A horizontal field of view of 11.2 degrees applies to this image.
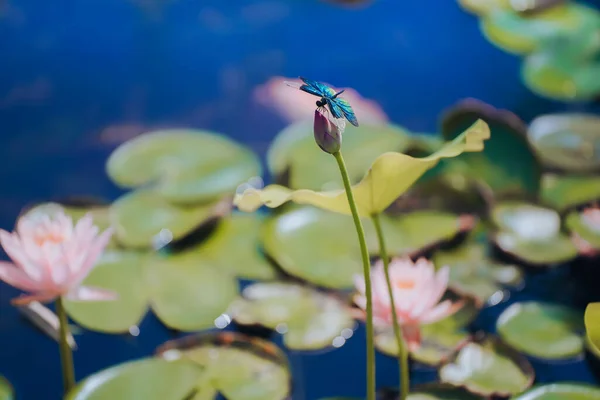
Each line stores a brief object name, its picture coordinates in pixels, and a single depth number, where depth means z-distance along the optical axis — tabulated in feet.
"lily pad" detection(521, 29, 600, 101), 14.68
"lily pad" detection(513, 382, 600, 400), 12.64
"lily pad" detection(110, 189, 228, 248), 13.48
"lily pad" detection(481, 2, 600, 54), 15.14
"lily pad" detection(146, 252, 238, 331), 13.13
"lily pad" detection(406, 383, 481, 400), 12.72
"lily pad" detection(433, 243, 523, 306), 13.28
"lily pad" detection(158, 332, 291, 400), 12.79
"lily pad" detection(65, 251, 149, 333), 13.11
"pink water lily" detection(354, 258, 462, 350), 12.63
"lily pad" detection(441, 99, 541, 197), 13.88
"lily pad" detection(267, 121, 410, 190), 13.91
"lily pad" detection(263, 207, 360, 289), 13.35
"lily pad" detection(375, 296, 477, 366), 12.94
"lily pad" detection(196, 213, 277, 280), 13.40
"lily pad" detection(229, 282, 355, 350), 13.07
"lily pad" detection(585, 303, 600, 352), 12.40
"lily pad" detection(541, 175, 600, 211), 13.72
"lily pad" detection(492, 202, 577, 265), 13.43
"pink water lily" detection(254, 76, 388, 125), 14.49
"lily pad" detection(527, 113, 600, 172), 14.02
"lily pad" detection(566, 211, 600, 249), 13.45
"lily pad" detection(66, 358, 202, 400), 12.72
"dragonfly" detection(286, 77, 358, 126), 12.16
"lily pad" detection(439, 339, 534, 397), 12.76
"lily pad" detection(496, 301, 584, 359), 12.98
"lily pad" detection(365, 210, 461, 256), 13.47
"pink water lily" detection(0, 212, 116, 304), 12.59
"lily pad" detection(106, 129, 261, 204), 13.80
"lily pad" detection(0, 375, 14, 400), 12.82
